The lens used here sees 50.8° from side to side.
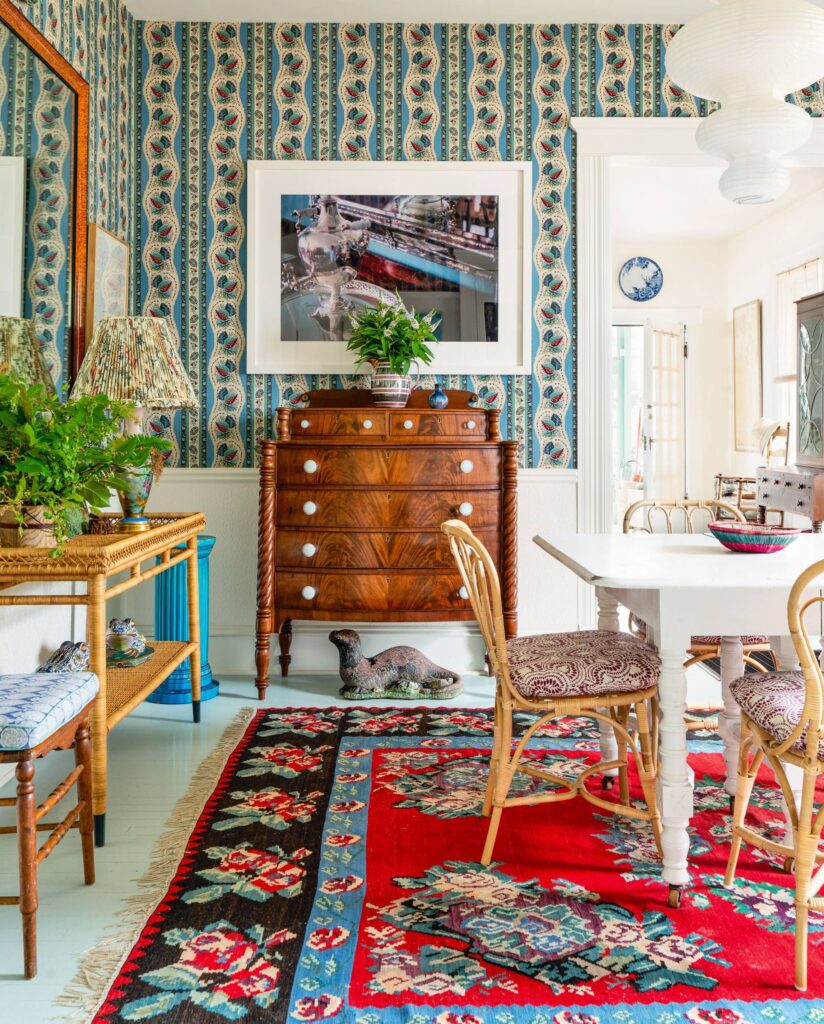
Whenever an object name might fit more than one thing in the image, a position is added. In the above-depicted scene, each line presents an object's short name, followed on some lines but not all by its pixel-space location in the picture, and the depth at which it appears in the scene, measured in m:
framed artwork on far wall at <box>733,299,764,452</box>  7.78
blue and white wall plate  8.63
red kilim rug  1.68
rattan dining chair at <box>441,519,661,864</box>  2.22
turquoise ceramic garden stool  3.87
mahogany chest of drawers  3.89
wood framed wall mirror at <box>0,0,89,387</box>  2.79
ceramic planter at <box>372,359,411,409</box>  4.04
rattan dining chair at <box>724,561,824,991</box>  1.74
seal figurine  3.88
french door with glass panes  8.39
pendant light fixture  2.18
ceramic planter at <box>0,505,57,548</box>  2.35
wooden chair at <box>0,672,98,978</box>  1.73
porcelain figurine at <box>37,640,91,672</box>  2.65
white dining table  2.00
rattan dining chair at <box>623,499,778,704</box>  2.93
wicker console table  2.25
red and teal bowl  2.48
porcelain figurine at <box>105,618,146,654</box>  3.16
